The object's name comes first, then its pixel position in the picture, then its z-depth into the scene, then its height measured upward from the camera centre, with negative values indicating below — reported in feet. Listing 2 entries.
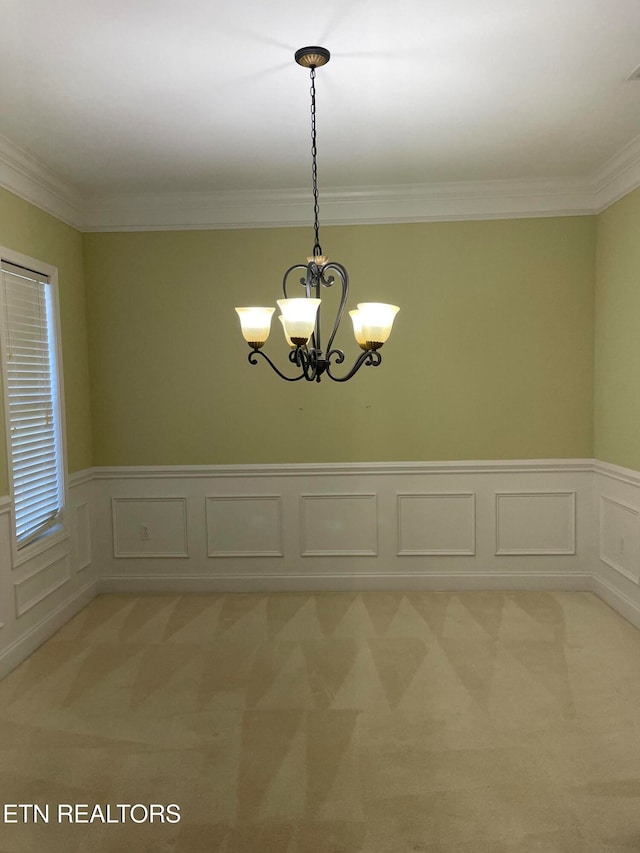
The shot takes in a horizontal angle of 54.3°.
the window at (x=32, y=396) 11.46 -0.14
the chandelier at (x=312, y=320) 7.79 +0.82
